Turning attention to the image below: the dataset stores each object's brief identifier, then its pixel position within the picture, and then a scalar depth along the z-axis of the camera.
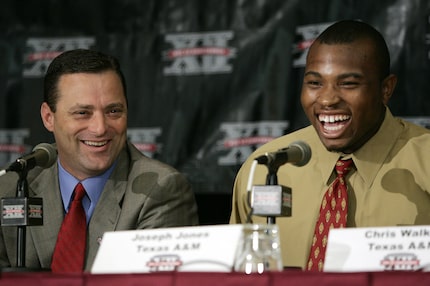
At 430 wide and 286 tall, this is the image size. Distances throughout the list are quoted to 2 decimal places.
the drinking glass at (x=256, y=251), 4.37
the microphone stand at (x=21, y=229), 5.46
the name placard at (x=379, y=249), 4.42
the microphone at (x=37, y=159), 5.57
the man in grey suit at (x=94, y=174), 6.53
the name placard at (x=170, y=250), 4.38
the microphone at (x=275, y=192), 4.93
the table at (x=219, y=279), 4.04
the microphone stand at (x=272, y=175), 5.11
